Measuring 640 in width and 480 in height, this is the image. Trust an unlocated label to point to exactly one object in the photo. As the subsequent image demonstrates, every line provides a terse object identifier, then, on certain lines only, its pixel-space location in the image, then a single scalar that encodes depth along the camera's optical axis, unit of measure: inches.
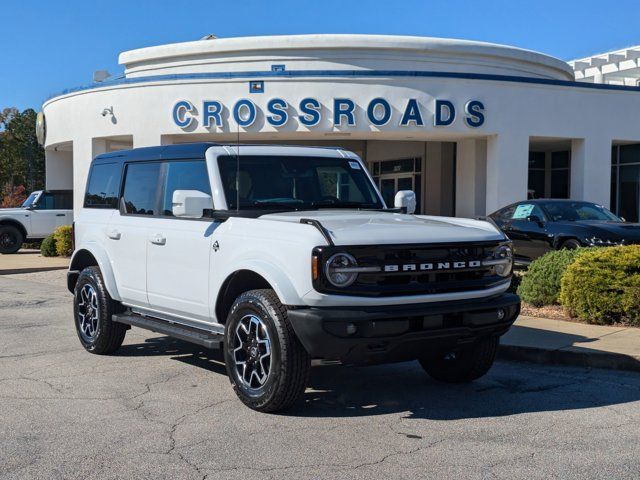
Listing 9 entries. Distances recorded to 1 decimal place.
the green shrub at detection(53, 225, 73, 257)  799.7
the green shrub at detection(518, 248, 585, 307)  393.7
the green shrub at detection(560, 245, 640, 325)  342.3
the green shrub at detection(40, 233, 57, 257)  823.1
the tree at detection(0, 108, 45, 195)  1941.4
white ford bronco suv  198.5
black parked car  480.7
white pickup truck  869.8
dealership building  780.0
